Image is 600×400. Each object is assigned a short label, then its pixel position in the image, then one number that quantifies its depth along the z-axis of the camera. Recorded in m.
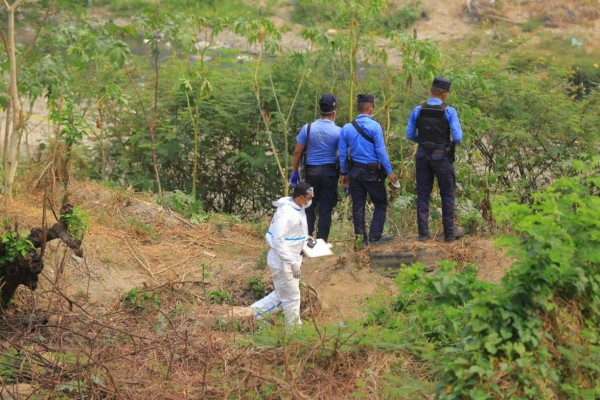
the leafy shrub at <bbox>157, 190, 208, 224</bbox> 24.44
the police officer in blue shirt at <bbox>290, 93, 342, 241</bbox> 20.36
